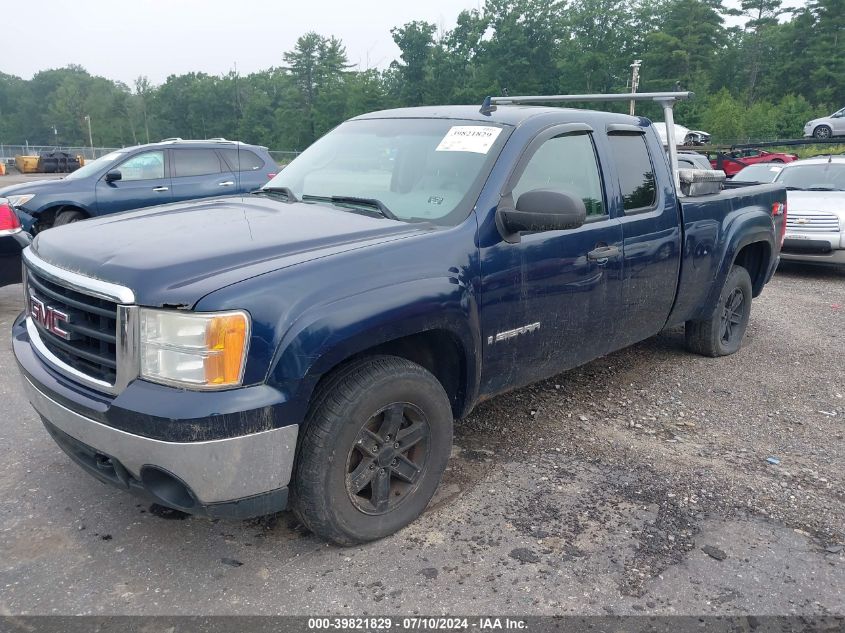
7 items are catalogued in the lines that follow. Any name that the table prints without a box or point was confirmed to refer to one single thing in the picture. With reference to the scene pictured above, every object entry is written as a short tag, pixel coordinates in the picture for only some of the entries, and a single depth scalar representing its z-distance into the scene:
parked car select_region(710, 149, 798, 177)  23.43
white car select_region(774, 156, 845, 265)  8.96
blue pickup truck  2.41
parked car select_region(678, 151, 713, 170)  13.18
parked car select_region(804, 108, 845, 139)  30.08
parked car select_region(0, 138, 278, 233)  9.32
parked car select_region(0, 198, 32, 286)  6.22
